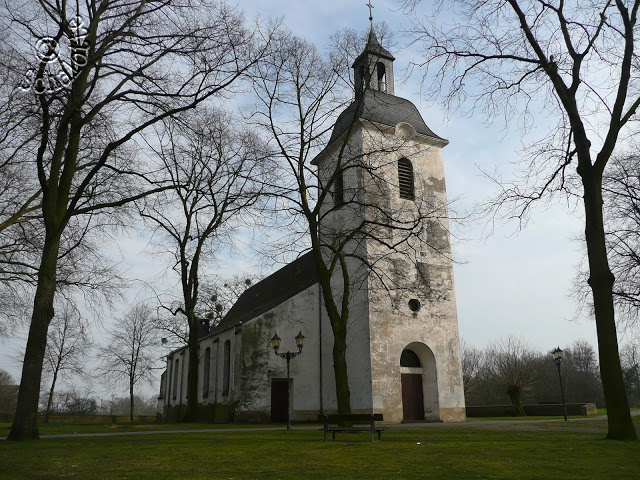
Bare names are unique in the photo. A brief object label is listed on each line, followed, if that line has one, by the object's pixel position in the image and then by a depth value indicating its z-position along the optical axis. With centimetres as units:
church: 2359
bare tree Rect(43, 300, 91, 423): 4250
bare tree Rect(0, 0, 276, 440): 1215
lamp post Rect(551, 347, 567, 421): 2656
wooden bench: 1225
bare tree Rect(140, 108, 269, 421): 2458
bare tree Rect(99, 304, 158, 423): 4906
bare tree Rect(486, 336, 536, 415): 3206
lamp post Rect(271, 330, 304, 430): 2074
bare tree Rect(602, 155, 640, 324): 2253
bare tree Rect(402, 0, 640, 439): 1112
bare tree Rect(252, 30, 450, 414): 1703
